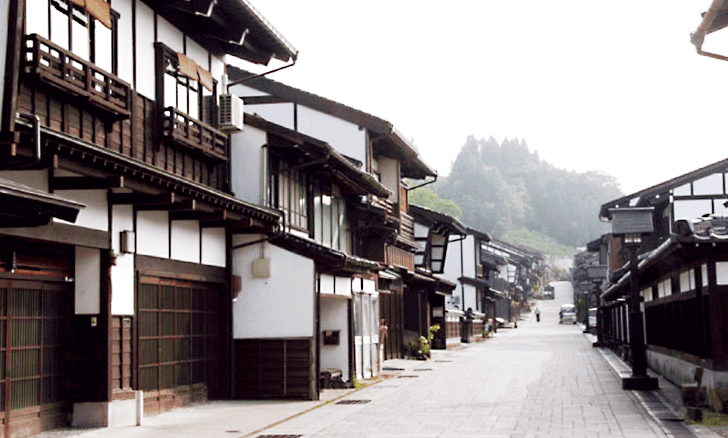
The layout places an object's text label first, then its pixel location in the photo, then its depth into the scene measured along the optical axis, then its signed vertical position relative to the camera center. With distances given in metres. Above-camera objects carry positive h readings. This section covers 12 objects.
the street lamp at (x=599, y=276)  47.34 +1.92
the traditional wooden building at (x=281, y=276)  20.42 +1.01
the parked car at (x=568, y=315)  88.81 -0.05
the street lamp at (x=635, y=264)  22.17 +1.21
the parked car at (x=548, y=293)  129.62 +3.08
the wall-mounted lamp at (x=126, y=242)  15.62 +1.39
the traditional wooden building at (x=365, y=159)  28.06 +5.79
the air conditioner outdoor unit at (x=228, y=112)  19.72 +4.48
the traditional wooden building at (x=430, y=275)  42.62 +2.00
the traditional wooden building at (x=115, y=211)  12.48 +1.95
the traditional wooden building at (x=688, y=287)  16.77 +0.60
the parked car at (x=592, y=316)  71.81 -0.17
